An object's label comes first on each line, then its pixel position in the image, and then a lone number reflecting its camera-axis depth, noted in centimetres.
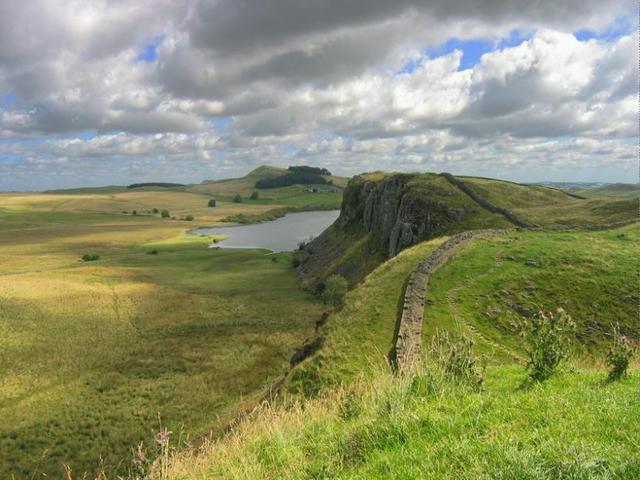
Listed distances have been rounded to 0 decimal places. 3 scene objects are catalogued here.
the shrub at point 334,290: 6244
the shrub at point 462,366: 1115
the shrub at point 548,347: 1172
